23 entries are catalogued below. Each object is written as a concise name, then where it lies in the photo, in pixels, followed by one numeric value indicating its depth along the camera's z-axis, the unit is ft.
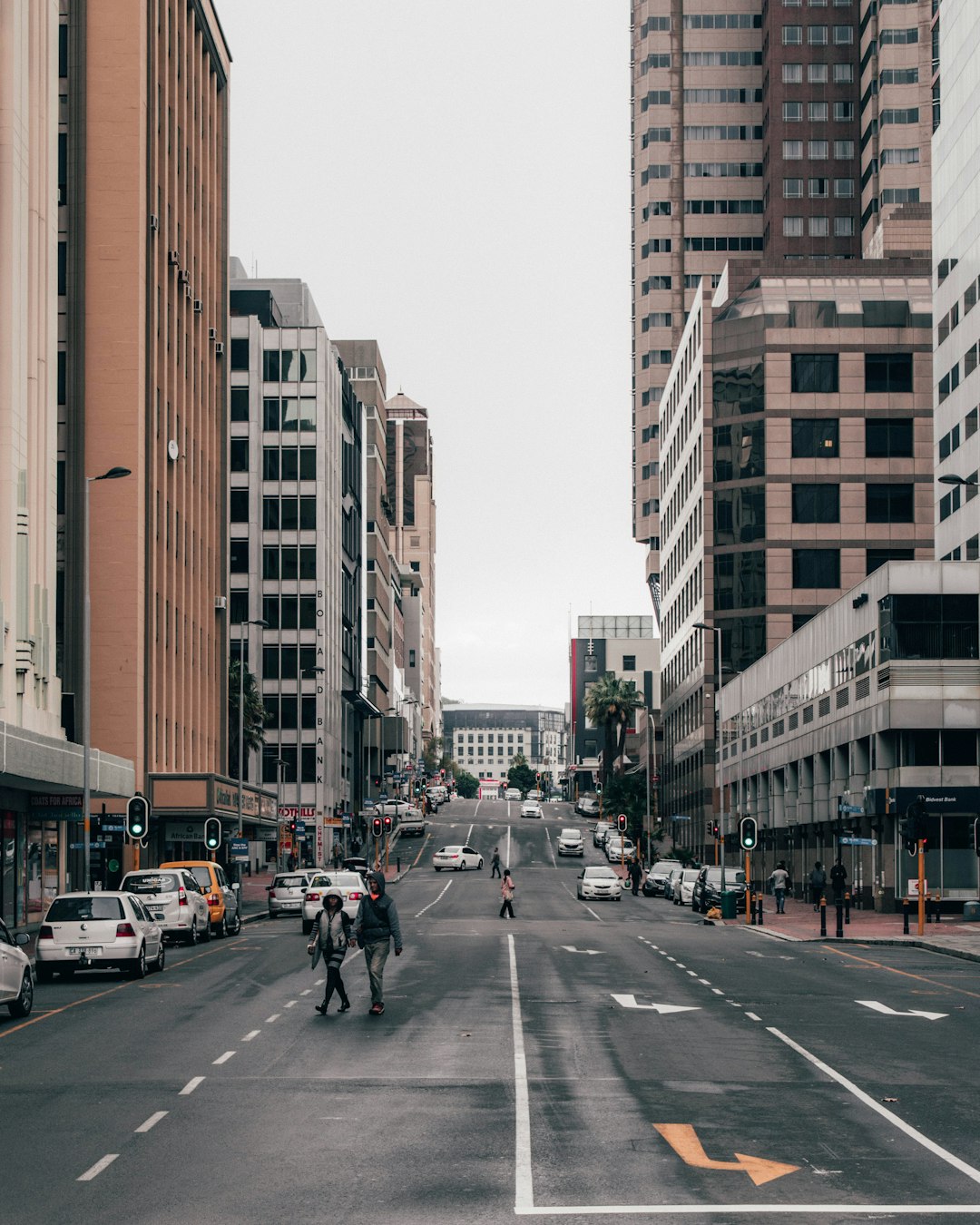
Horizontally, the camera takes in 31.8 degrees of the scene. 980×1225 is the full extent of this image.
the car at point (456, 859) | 313.94
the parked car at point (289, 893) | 186.19
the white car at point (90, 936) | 97.09
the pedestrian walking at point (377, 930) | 75.00
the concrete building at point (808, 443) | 322.96
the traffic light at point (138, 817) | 139.54
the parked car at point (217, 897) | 145.48
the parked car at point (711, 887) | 190.08
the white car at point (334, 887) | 144.77
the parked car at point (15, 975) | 74.23
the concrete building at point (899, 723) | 191.62
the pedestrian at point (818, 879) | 198.80
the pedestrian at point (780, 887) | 202.28
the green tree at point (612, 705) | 516.32
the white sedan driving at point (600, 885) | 224.94
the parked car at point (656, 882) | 249.96
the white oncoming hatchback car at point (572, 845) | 371.56
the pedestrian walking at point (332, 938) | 76.43
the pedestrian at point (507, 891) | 170.40
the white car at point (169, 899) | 128.98
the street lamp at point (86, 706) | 131.13
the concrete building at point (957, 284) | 240.94
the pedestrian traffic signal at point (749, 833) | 163.69
